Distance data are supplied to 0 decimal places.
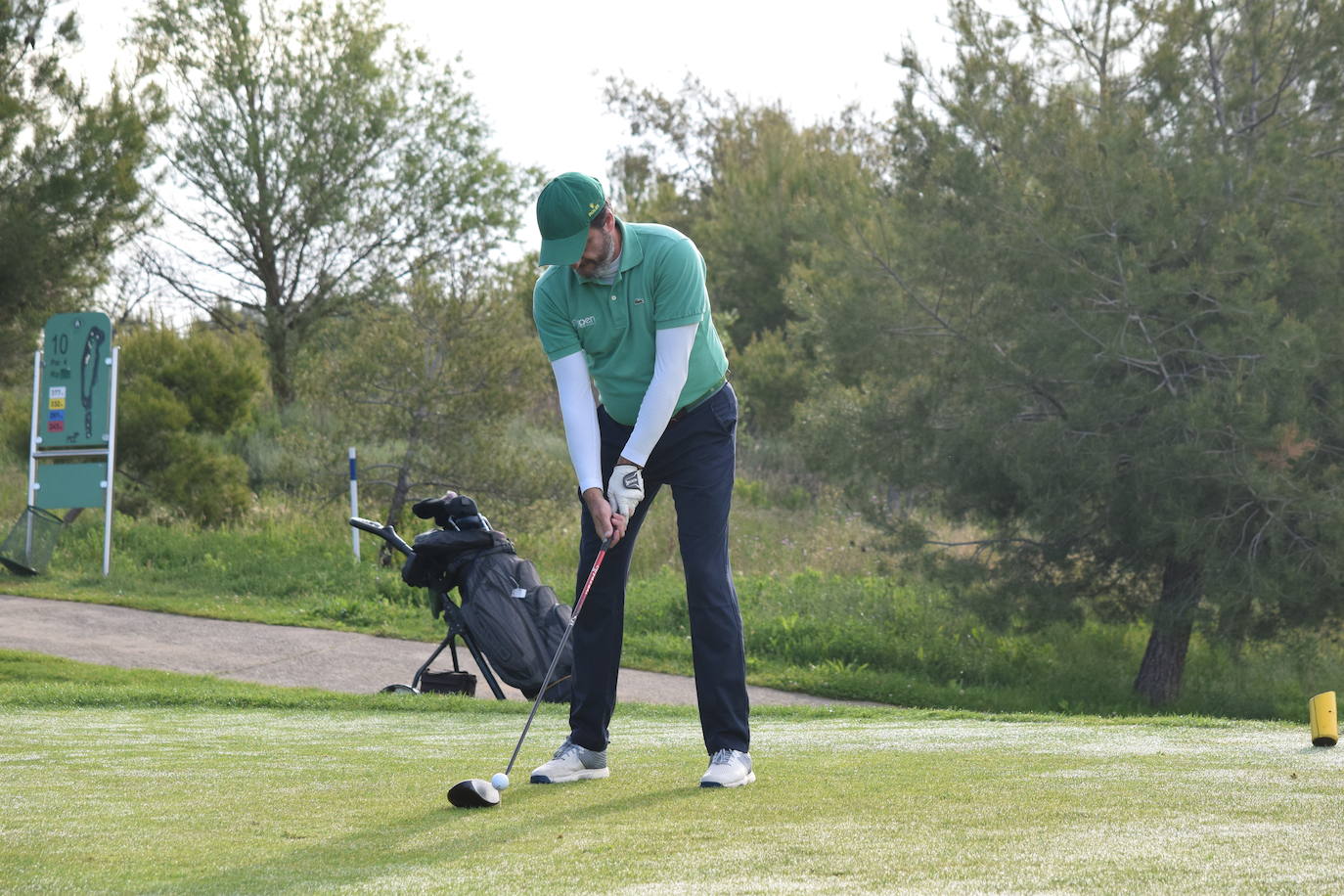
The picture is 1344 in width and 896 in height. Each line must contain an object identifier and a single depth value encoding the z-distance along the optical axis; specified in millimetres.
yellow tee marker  10383
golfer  9211
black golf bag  18687
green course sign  33219
